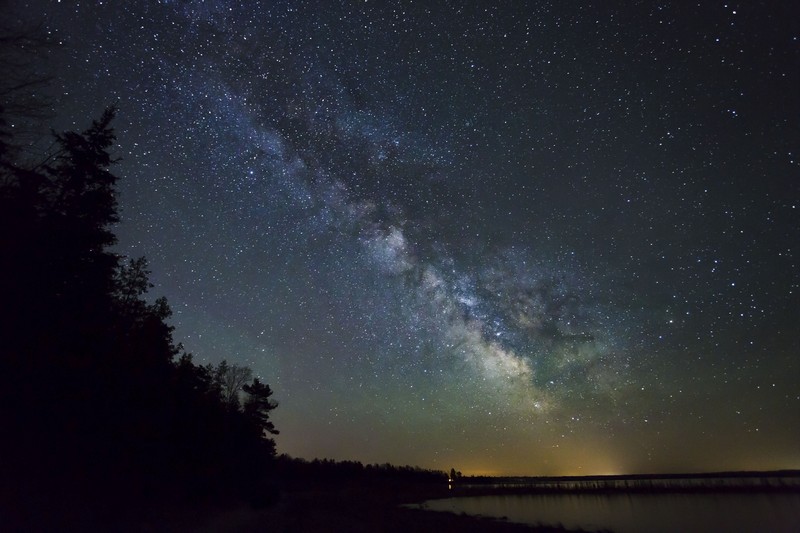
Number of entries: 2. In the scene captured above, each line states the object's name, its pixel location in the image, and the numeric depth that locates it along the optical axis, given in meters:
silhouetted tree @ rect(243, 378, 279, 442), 53.44
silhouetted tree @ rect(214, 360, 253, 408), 57.97
